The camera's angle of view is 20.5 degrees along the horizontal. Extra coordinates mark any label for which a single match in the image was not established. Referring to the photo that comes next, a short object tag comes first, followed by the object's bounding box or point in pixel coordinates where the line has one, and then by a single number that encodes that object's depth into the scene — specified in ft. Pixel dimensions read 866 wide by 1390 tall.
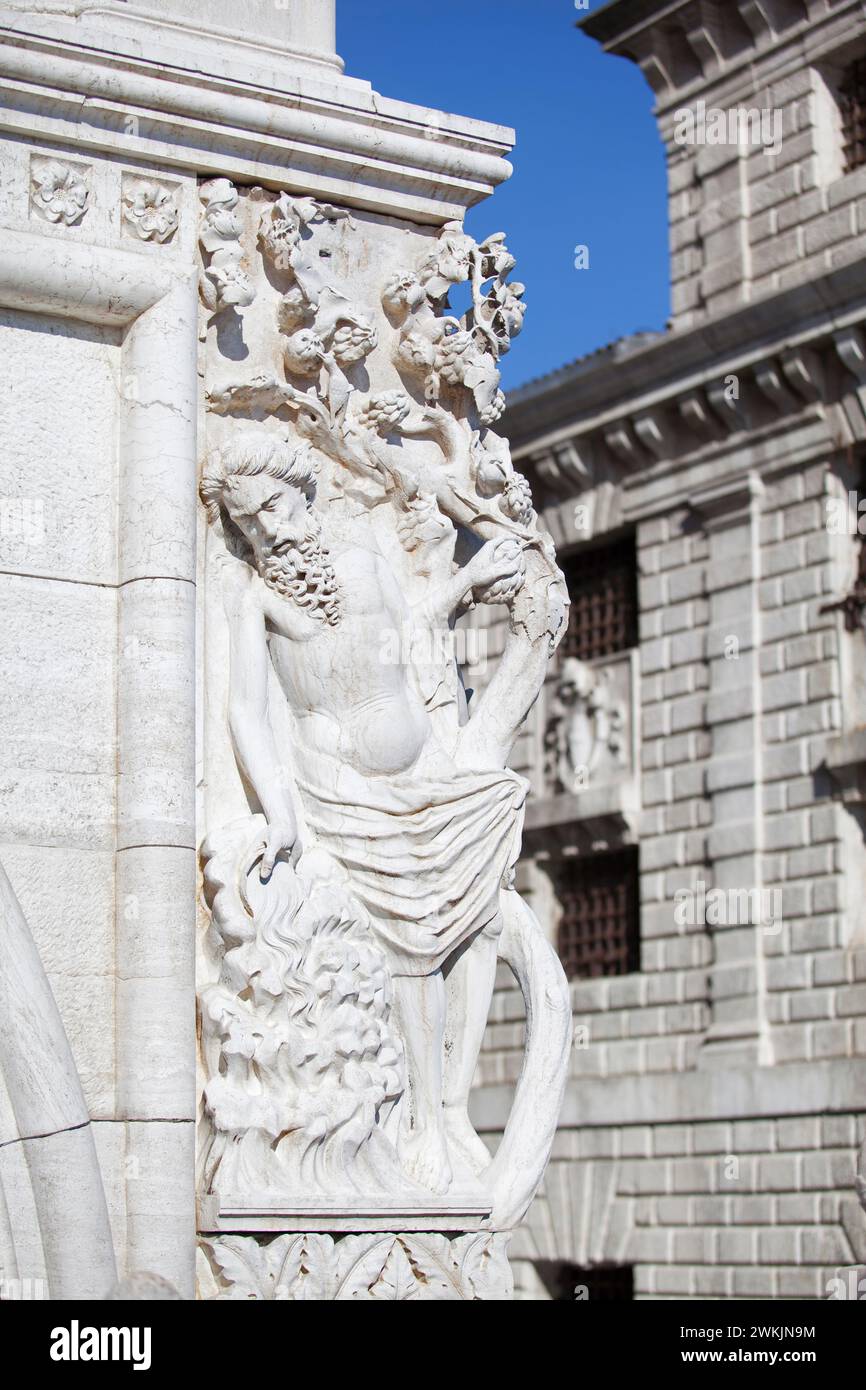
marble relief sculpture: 24.44
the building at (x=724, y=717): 85.76
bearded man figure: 25.38
